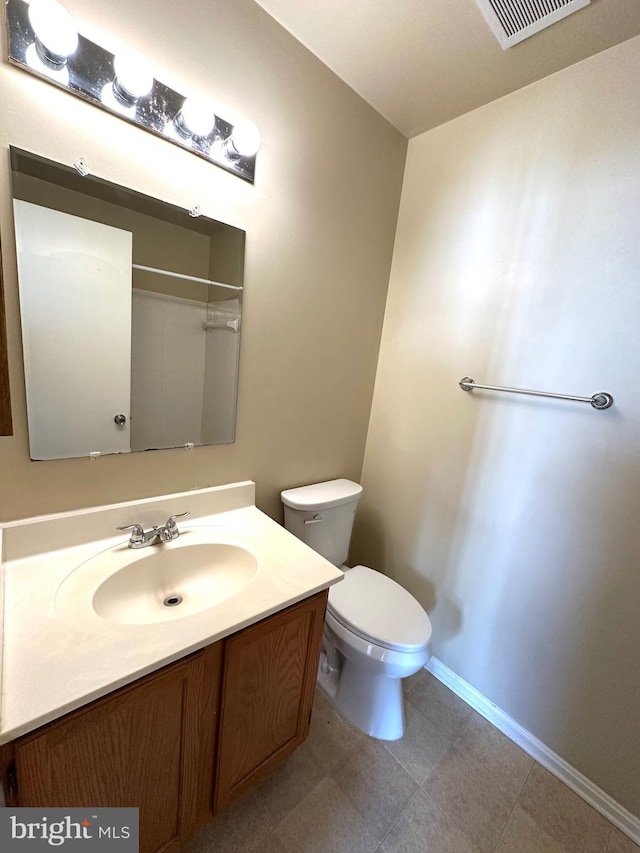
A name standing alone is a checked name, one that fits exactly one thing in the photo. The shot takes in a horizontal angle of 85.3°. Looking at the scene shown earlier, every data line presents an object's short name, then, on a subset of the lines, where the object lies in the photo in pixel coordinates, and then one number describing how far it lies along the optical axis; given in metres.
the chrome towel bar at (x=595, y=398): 1.11
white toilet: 1.24
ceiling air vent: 0.96
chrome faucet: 1.03
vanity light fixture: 0.75
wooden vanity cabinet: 0.64
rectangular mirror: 0.87
